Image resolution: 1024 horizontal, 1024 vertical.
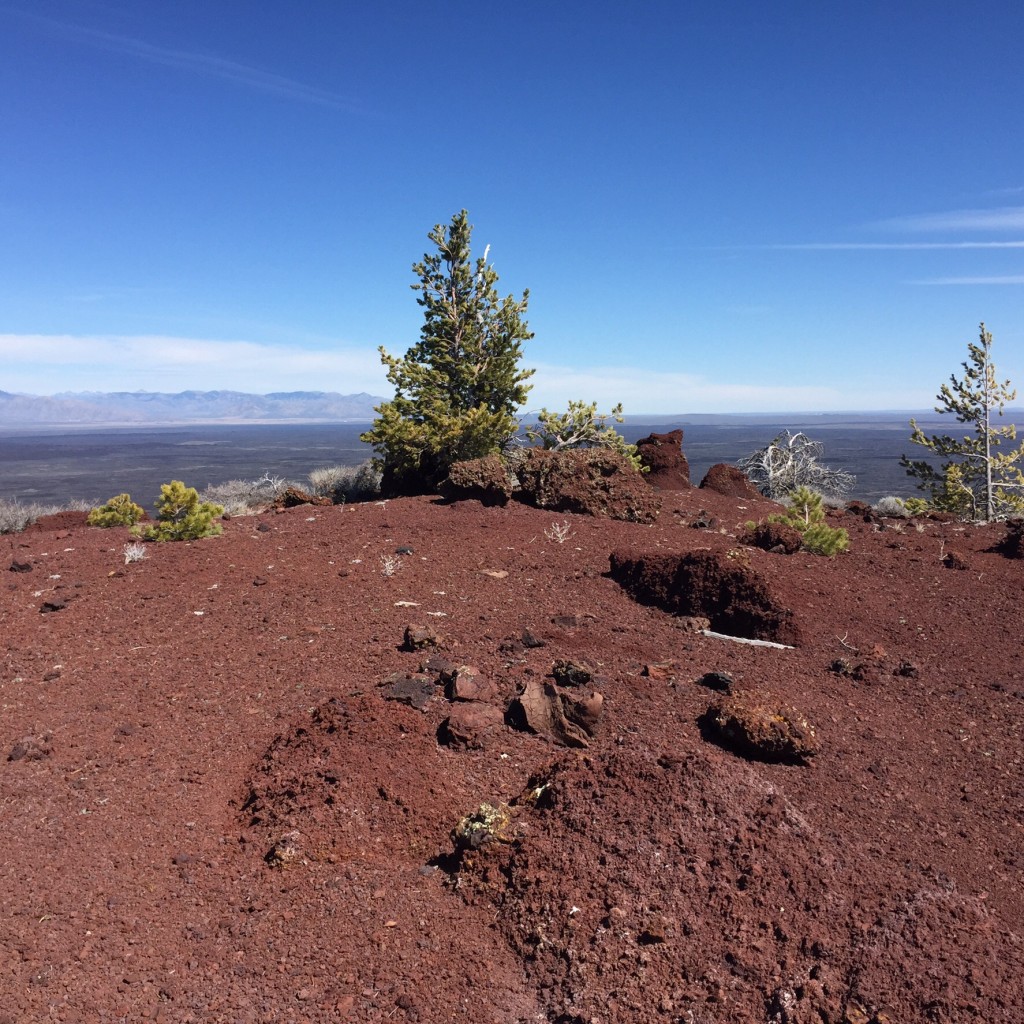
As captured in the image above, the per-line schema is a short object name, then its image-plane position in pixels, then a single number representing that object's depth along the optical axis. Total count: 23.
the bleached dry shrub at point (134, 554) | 8.72
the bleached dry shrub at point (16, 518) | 15.58
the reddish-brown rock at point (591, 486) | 11.58
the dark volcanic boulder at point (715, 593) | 7.01
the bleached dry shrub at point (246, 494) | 18.11
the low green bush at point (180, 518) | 9.98
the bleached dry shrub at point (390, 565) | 8.20
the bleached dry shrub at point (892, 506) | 17.58
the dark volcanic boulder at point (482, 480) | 11.70
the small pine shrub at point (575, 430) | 17.36
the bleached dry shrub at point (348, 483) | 17.53
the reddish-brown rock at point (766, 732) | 4.81
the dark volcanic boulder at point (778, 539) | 9.68
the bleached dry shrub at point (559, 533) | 9.55
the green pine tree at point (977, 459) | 17.64
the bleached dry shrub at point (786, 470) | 22.09
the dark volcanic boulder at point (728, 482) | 16.14
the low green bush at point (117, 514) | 11.82
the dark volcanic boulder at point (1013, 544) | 9.96
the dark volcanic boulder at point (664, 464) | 16.08
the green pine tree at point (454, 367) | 15.44
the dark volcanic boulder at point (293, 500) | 14.20
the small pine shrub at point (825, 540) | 9.65
